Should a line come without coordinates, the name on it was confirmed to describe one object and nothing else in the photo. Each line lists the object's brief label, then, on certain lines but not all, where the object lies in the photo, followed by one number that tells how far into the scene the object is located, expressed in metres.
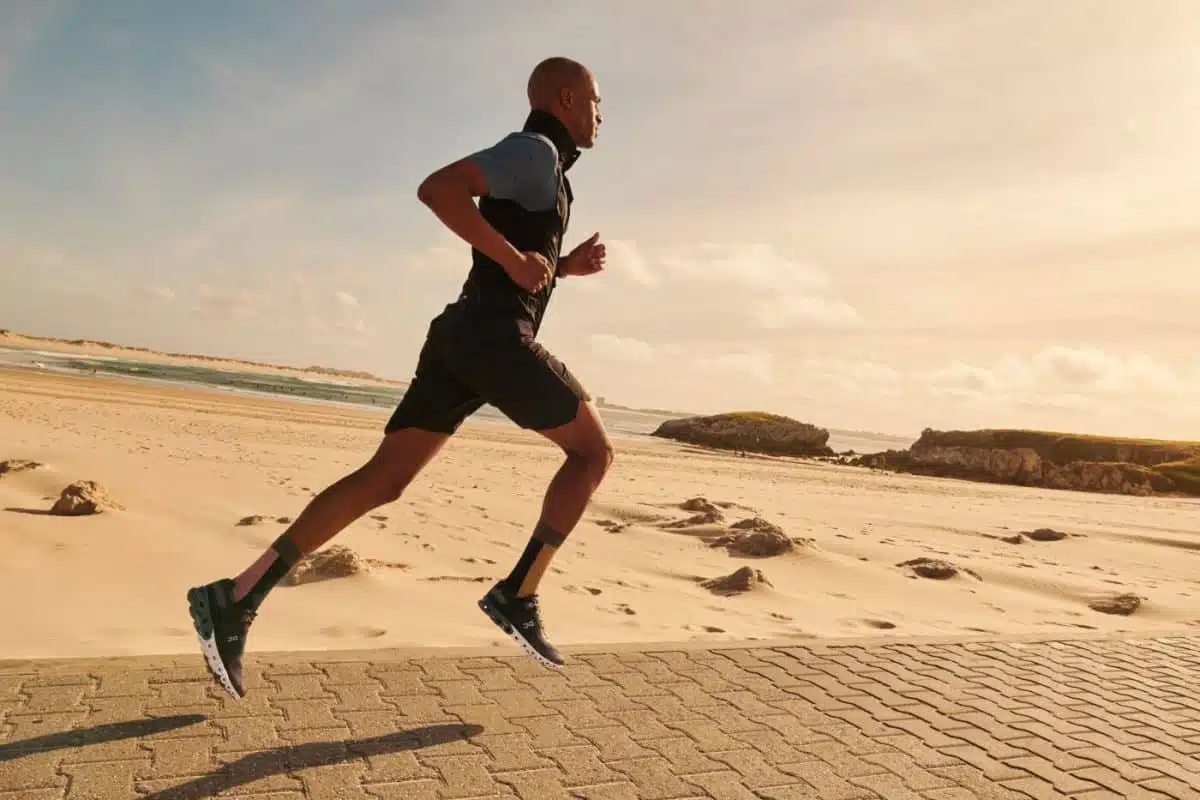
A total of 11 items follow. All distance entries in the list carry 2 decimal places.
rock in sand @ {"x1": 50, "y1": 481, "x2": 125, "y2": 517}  6.87
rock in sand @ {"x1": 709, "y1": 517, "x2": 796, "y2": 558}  8.74
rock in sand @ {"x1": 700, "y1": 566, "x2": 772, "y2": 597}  6.99
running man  2.88
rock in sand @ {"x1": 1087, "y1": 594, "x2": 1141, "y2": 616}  7.76
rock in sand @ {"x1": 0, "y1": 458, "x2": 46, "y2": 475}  8.30
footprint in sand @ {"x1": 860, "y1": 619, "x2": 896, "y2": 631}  6.30
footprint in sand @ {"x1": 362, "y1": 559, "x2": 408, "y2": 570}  6.59
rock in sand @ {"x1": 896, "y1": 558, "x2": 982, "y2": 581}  8.38
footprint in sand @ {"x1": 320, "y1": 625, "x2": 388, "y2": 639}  4.72
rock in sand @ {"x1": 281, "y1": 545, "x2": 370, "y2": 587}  5.94
